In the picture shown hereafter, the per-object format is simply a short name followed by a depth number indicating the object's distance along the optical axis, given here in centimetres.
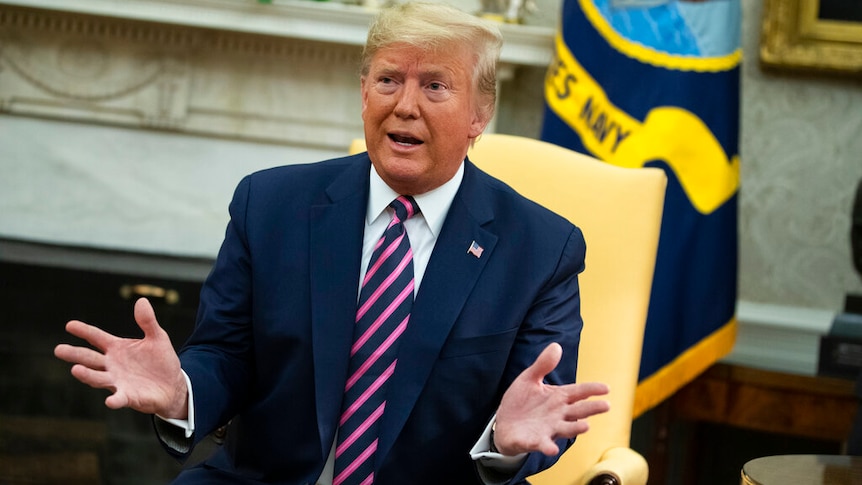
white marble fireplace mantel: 444
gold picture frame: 402
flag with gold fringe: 355
